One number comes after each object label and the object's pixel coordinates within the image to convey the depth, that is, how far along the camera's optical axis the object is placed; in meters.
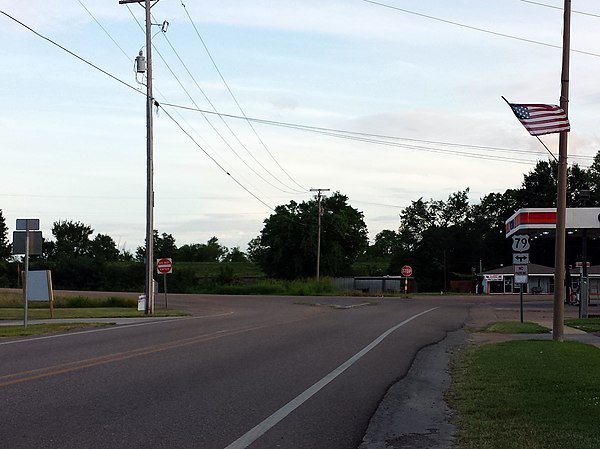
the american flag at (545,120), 20.02
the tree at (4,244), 137.05
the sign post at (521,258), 26.66
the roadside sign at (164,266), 40.66
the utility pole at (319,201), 76.78
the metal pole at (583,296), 34.53
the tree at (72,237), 141.18
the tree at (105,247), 144.50
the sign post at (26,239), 24.69
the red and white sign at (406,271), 65.56
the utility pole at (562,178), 20.06
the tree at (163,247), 131.38
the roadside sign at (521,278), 26.69
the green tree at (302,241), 88.94
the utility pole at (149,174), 35.75
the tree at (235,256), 173.88
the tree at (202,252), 164.88
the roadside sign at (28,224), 24.84
